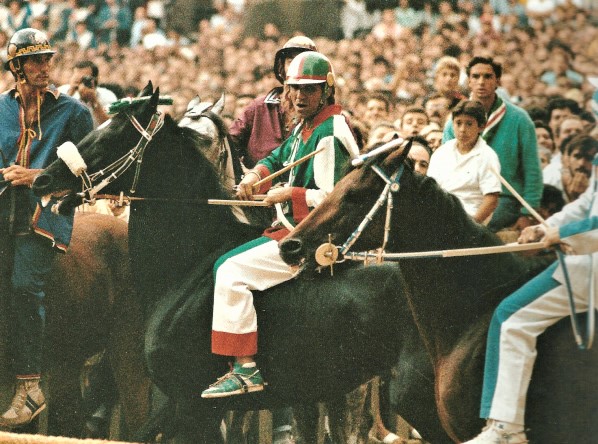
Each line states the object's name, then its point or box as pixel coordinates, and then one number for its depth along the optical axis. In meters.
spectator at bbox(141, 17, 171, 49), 9.12
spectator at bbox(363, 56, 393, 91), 8.46
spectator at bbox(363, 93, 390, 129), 8.39
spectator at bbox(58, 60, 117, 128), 8.81
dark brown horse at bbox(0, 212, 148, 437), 7.93
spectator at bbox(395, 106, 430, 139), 7.62
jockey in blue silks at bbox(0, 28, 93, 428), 7.81
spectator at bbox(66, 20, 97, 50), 9.22
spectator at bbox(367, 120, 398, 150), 7.59
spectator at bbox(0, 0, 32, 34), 8.91
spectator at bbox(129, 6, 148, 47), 9.16
